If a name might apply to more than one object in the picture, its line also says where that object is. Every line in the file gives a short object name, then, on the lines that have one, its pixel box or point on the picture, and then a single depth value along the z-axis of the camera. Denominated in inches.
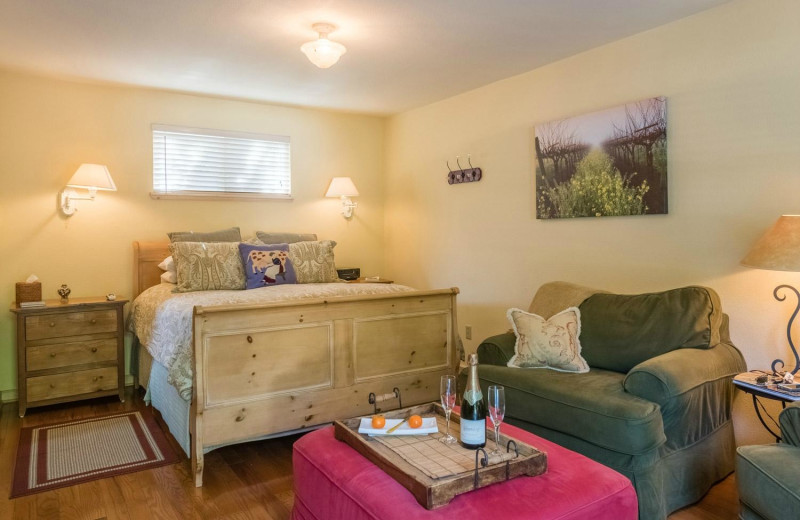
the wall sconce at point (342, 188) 194.4
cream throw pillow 106.1
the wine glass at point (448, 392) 74.7
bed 99.8
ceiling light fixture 115.0
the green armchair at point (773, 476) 65.8
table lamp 86.9
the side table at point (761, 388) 84.8
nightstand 138.8
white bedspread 103.6
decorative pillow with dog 147.5
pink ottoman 58.6
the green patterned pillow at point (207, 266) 143.3
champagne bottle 69.3
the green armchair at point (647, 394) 84.0
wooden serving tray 58.7
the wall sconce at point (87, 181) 150.3
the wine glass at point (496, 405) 68.1
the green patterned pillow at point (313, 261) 156.6
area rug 103.8
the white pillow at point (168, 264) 157.1
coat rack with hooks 169.2
